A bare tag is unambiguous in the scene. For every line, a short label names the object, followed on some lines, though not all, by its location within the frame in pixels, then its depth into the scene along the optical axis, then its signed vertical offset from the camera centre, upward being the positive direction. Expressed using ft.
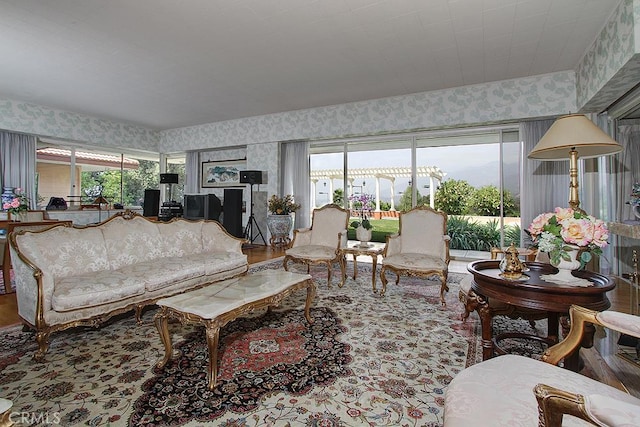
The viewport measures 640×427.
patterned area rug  5.08 -3.16
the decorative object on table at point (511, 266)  6.11 -1.05
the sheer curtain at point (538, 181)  15.38 +1.61
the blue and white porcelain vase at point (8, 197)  13.32 +0.96
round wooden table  5.17 -1.43
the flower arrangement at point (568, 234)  5.47 -0.37
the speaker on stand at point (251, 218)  22.02 -0.13
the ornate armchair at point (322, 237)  13.32 -1.00
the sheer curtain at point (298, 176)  22.41 +2.93
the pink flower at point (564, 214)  5.82 -0.01
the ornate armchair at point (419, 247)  10.93 -1.31
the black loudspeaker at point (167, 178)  26.73 +3.37
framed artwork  26.68 +3.89
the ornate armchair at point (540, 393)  2.30 -1.91
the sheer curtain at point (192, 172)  27.84 +4.04
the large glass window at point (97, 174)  22.15 +3.53
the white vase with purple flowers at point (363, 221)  13.71 -0.26
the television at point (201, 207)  24.00 +0.78
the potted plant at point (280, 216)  21.91 +0.00
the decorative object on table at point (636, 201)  8.73 +0.33
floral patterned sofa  7.32 -1.50
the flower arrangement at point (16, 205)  12.99 +0.57
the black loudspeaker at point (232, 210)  22.97 +0.48
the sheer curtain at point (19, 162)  19.27 +3.58
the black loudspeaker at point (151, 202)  26.35 +1.30
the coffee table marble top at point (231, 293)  6.37 -1.82
